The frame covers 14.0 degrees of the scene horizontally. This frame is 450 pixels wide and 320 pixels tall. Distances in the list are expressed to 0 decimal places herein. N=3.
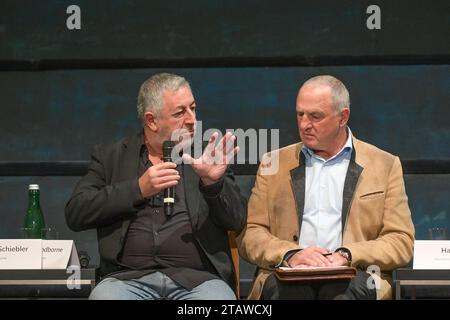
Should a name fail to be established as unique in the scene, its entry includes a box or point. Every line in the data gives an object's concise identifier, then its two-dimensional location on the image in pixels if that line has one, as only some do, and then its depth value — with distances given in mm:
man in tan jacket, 7697
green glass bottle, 8390
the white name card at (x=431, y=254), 7607
